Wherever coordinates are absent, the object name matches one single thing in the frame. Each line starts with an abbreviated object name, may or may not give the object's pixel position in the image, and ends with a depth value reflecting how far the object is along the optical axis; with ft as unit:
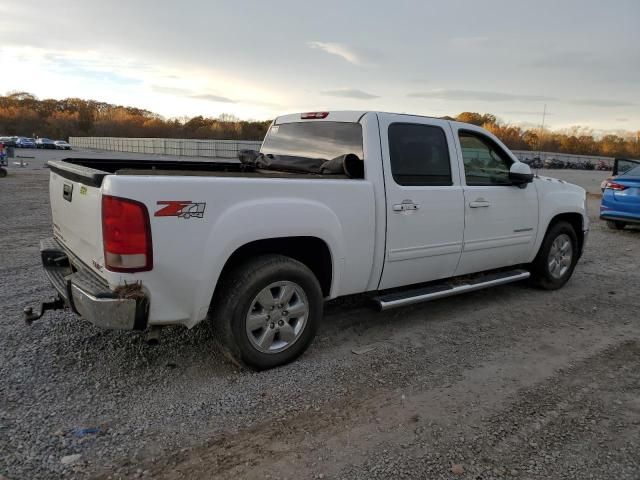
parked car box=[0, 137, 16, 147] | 207.75
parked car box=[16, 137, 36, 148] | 219.20
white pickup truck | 9.50
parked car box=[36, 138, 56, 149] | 223.10
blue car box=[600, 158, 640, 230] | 32.53
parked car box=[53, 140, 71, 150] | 226.99
